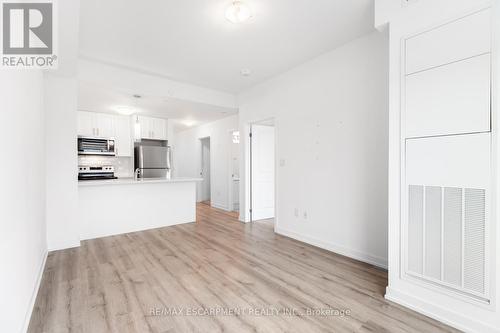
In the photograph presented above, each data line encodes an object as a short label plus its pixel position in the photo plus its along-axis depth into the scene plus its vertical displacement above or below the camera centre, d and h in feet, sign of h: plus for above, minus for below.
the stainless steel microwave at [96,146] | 17.98 +1.39
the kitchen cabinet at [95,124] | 18.29 +3.13
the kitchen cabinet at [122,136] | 19.75 +2.34
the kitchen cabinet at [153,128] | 20.27 +3.16
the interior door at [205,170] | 25.96 -0.64
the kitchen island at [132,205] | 13.00 -2.51
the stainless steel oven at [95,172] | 18.34 -0.64
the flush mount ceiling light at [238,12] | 7.77 +5.05
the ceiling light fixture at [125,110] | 16.90 +4.04
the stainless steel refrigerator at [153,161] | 19.61 +0.25
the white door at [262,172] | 17.16 -0.57
